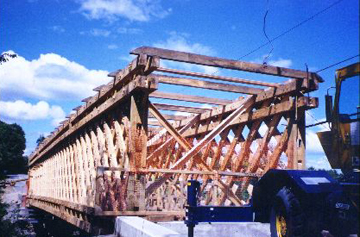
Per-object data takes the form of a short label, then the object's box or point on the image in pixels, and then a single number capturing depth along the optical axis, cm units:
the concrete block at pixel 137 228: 556
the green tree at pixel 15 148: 6888
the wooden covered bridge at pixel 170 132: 869
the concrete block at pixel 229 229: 824
